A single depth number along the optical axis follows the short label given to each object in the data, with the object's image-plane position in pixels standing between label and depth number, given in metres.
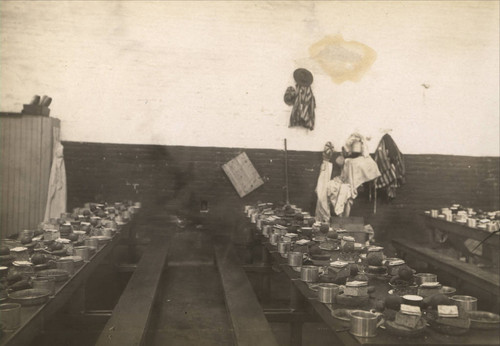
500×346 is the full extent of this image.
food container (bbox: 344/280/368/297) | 2.85
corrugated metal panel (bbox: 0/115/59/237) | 7.13
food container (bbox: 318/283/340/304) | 2.87
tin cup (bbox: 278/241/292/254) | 4.30
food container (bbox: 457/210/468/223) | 6.76
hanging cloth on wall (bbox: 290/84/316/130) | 8.45
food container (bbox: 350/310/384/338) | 2.34
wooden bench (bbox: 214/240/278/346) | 3.23
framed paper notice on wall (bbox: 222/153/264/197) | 8.30
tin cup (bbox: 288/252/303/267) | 3.84
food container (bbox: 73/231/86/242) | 4.72
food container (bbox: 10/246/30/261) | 3.66
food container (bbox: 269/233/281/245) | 4.88
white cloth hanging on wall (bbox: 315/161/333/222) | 8.00
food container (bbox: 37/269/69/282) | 3.28
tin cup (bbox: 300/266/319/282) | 3.35
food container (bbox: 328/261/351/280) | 3.25
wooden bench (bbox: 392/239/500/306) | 4.67
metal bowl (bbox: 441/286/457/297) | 2.98
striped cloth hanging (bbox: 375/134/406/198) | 8.45
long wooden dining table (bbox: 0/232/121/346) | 2.34
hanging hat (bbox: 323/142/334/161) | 8.38
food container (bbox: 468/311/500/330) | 2.43
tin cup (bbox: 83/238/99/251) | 4.37
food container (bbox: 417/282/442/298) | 2.84
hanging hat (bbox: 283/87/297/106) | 8.45
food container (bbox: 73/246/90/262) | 3.94
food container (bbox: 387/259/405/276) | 3.46
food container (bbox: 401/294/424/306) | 2.58
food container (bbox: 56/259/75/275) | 3.50
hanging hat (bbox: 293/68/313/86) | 8.45
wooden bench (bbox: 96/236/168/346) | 3.06
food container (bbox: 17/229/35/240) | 4.50
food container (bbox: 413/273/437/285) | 3.16
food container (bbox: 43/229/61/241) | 4.46
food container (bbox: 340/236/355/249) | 4.22
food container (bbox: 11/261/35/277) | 3.26
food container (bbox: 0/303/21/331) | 2.35
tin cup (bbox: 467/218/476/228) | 6.25
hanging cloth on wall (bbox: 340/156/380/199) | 8.09
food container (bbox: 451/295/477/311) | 2.62
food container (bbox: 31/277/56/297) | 2.94
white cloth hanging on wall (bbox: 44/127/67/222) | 7.39
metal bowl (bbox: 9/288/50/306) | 2.73
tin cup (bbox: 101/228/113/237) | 4.95
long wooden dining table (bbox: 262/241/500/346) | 2.27
